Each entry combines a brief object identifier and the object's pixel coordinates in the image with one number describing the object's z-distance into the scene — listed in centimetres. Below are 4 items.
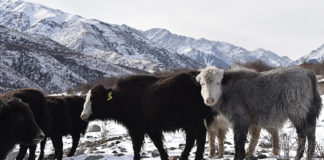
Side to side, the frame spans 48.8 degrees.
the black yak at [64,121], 973
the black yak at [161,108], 702
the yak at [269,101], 648
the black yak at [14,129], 666
